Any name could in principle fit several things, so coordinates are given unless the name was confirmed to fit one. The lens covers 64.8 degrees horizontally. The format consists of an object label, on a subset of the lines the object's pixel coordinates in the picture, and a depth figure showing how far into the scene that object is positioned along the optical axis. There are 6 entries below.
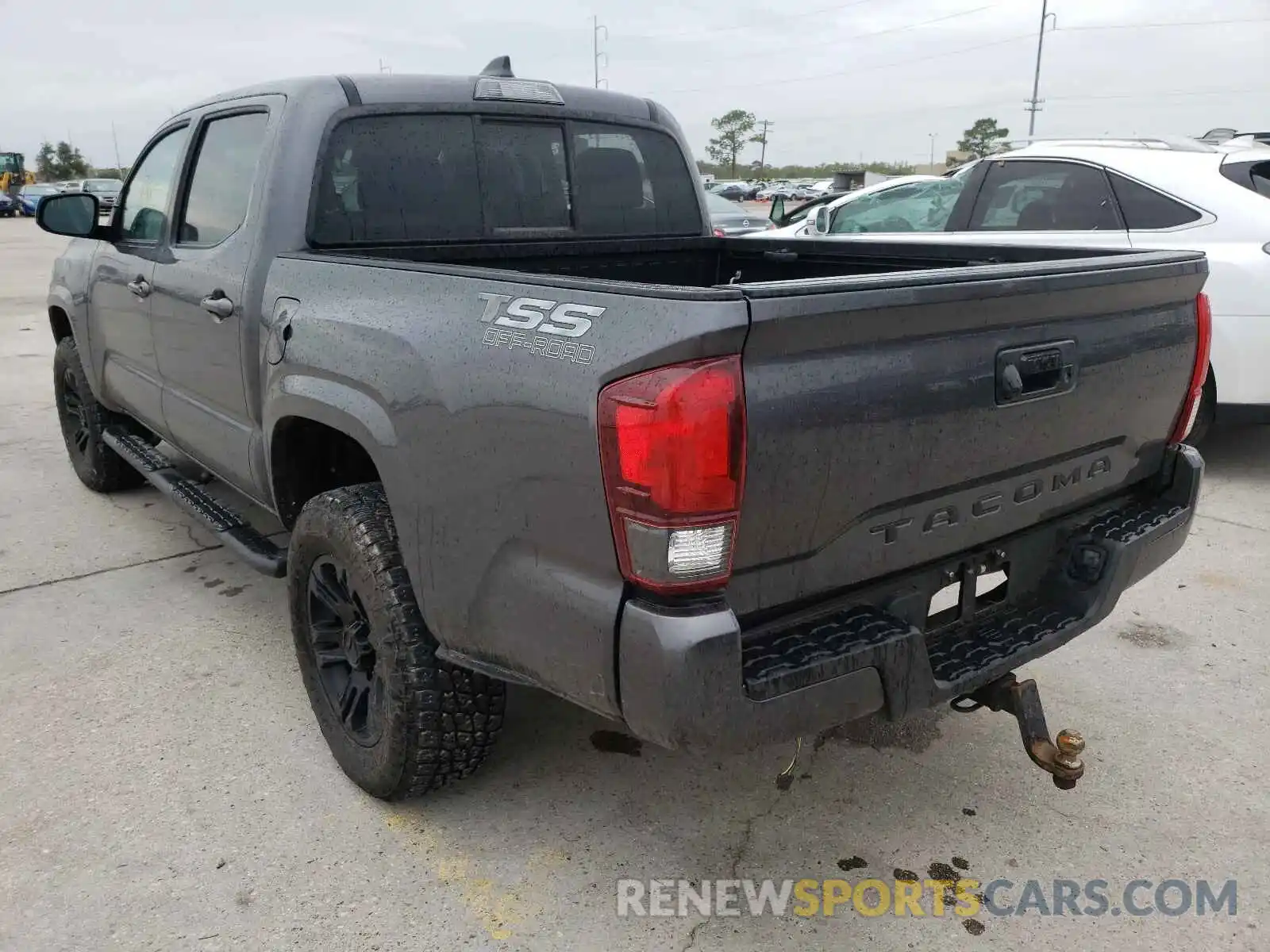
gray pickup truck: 1.81
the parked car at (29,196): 39.29
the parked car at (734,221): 11.87
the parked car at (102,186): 32.73
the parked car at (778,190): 53.69
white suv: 5.13
